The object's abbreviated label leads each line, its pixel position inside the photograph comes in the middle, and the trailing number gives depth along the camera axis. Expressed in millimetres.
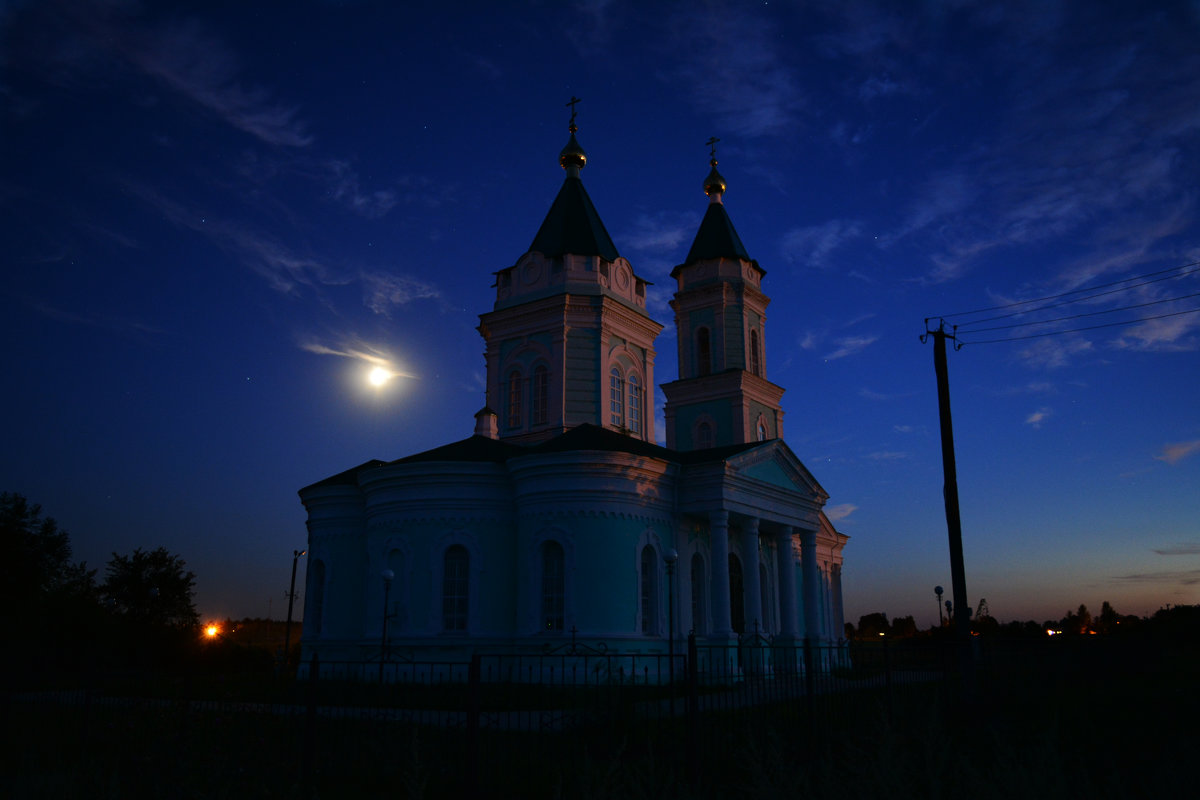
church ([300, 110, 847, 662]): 22891
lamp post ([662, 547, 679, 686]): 20078
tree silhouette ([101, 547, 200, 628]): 43562
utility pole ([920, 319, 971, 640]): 20875
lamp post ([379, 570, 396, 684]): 22078
